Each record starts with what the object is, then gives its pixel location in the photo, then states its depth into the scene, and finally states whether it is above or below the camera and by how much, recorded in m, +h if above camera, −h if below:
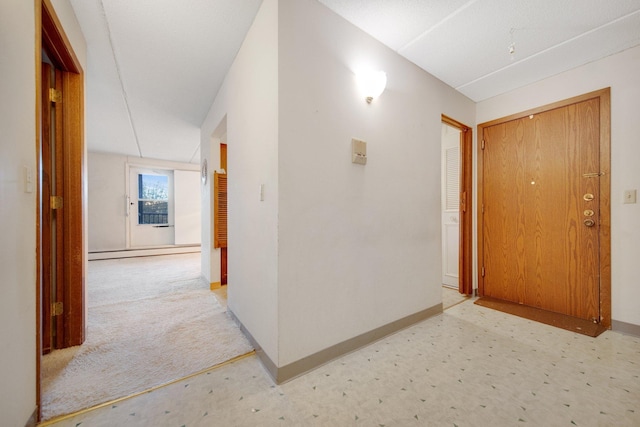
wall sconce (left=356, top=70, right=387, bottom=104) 1.87 +1.02
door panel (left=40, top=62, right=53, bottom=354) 1.73 +0.02
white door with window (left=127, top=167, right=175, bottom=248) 6.26 +0.17
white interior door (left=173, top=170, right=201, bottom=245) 6.59 +0.18
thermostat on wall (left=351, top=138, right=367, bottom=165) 1.81 +0.47
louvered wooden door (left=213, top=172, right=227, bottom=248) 3.33 +0.05
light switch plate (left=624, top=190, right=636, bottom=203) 2.05 +0.14
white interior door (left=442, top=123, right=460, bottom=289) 3.29 +0.12
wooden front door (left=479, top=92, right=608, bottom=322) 2.28 +0.02
